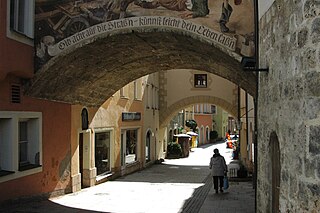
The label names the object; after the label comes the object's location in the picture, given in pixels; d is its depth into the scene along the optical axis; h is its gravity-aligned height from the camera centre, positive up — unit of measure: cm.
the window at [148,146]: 2595 -173
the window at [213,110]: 6013 +104
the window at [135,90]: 2238 +143
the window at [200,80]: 2808 +241
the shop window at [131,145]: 2147 -141
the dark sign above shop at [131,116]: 2041 +8
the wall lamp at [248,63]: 749 +95
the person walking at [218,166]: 1352 -152
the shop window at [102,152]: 1734 -143
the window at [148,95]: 2546 +132
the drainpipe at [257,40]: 739 +133
